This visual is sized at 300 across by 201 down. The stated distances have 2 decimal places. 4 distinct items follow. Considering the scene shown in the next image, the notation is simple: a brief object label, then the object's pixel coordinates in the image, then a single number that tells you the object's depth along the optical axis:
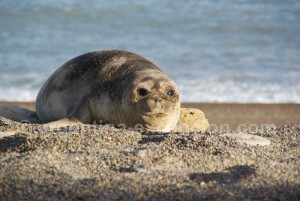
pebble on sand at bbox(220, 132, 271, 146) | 10.11
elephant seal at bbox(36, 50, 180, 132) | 11.24
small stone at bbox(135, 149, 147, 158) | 8.99
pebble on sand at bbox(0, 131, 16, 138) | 10.09
